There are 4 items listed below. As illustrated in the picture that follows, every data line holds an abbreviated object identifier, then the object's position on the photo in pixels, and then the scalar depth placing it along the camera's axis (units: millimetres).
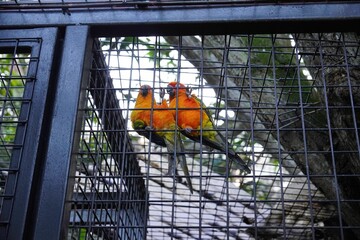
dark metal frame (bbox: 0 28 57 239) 1303
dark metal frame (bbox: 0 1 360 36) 1521
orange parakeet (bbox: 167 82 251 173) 2212
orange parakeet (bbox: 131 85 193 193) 2316
